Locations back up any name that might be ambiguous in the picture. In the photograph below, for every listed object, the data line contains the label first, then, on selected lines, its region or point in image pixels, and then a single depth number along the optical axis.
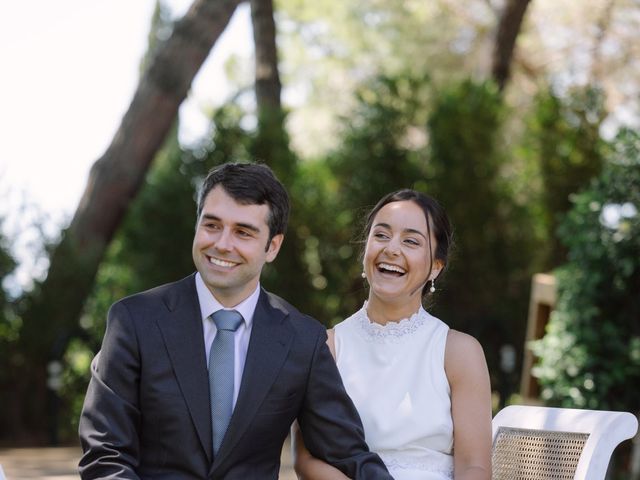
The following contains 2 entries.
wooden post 8.14
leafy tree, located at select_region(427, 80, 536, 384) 10.44
